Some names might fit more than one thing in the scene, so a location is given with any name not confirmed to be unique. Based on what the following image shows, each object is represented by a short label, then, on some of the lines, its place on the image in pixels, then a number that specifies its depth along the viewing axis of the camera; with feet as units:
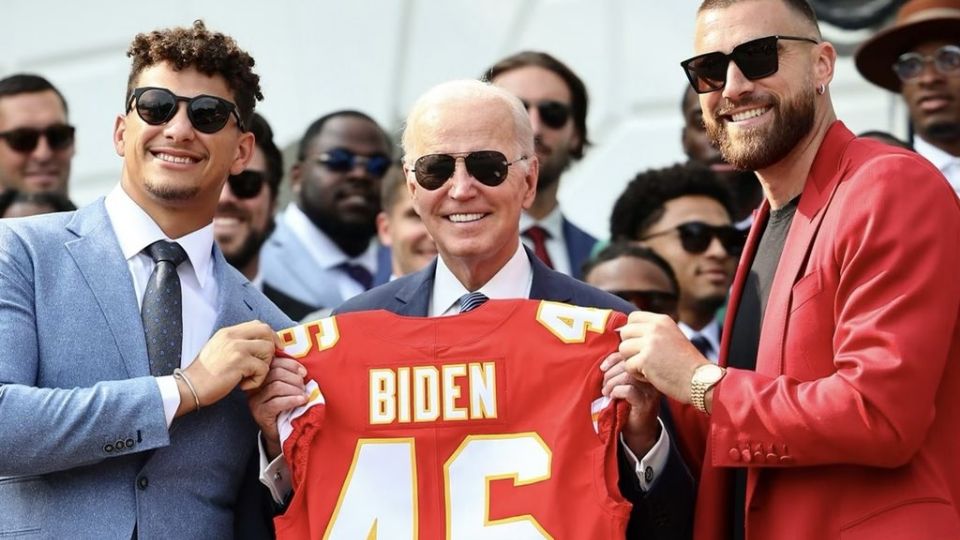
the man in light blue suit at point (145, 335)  13.65
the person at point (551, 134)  22.41
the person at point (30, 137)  23.36
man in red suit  12.71
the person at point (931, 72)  21.67
